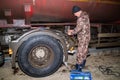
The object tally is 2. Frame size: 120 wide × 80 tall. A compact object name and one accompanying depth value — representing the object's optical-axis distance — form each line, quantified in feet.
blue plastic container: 6.33
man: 7.06
